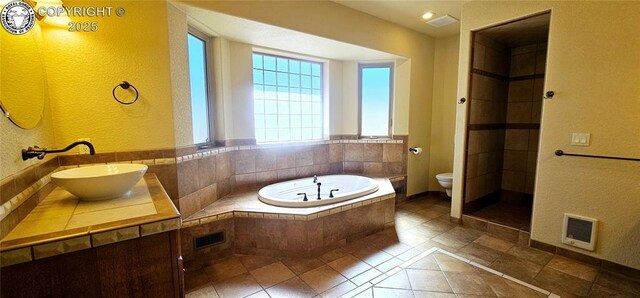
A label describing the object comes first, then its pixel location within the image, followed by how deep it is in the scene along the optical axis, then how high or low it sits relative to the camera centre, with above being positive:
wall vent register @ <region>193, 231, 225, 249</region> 2.20 -1.00
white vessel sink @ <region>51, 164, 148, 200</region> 1.16 -0.27
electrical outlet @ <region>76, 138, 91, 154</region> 1.81 -0.17
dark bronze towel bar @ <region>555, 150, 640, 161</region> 1.92 -0.25
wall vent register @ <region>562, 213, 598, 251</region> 2.13 -0.91
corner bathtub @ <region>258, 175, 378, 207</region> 2.52 -0.75
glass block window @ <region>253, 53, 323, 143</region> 3.24 +0.35
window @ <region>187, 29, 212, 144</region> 2.50 +0.38
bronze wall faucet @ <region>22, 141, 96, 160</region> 1.24 -0.13
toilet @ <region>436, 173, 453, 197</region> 3.47 -0.76
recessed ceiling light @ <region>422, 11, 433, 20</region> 2.98 +1.27
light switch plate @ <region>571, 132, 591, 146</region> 2.09 -0.12
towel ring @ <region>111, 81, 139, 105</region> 1.84 +0.27
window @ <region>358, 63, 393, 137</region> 3.83 +0.39
